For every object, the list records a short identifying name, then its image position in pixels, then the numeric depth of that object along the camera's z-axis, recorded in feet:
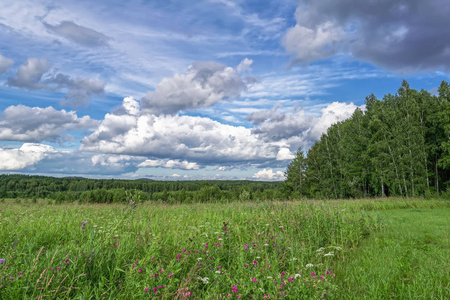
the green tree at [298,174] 165.89
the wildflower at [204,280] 13.20
